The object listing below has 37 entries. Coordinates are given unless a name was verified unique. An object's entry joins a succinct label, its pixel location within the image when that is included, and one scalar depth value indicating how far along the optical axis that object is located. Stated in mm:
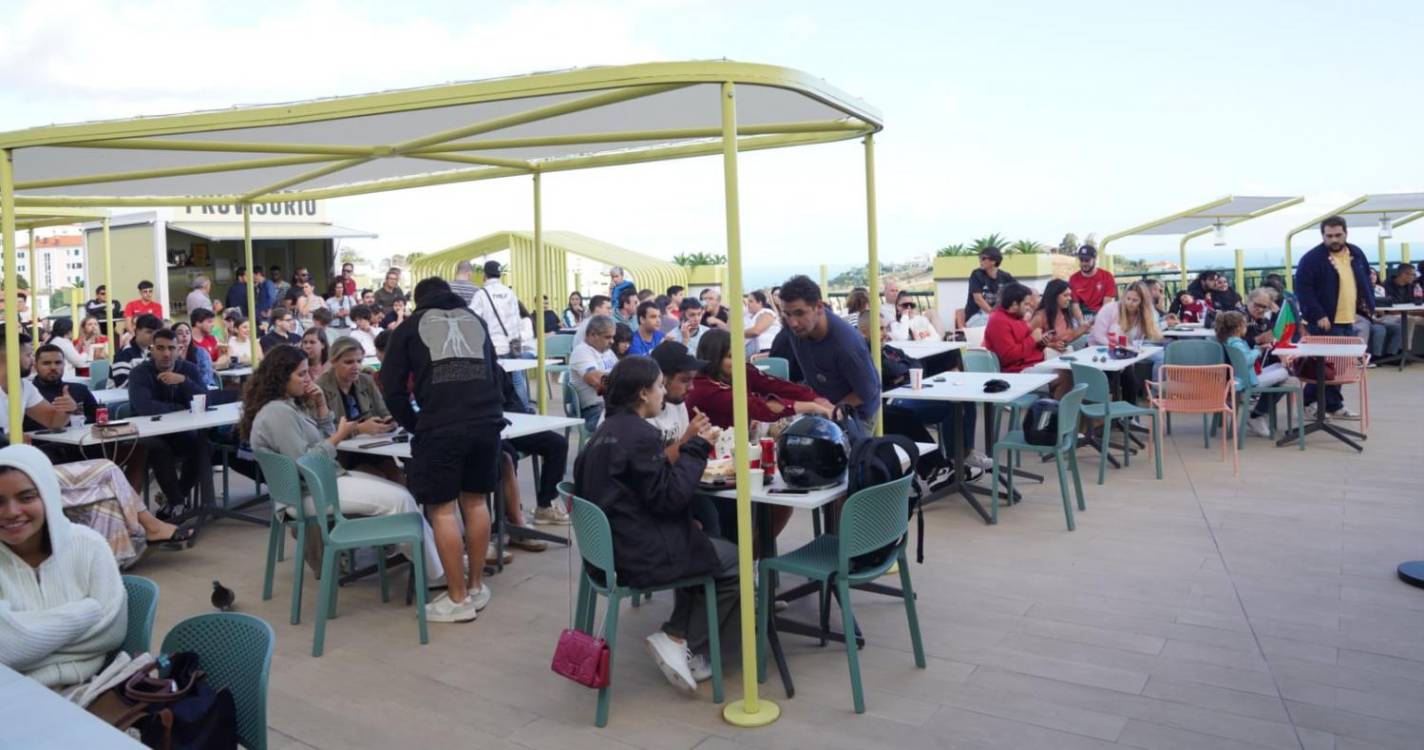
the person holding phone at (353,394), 5906
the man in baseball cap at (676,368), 4645
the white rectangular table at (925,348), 9438
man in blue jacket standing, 9797
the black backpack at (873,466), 4035
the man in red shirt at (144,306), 12891
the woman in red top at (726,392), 5078
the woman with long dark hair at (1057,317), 8750
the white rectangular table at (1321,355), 8227
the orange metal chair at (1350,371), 8547
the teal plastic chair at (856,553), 3865
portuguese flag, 9039
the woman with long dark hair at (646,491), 3867
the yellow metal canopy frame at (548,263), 23500
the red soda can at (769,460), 4410
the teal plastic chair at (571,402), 7633
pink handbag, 3715
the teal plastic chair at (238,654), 2562
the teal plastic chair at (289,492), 4988
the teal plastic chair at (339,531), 4707
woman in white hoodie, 2828
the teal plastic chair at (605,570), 3836
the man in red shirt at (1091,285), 10625
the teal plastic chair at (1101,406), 7469
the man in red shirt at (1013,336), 8117
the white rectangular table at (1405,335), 13609
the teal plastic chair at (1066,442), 6355
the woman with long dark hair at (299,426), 5160
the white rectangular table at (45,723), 1999
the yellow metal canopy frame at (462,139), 3627
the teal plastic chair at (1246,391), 8422
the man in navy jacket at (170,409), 6734
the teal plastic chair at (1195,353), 8109
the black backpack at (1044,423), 6473
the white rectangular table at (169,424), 6028
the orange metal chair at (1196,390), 7668
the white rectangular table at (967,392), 6438
